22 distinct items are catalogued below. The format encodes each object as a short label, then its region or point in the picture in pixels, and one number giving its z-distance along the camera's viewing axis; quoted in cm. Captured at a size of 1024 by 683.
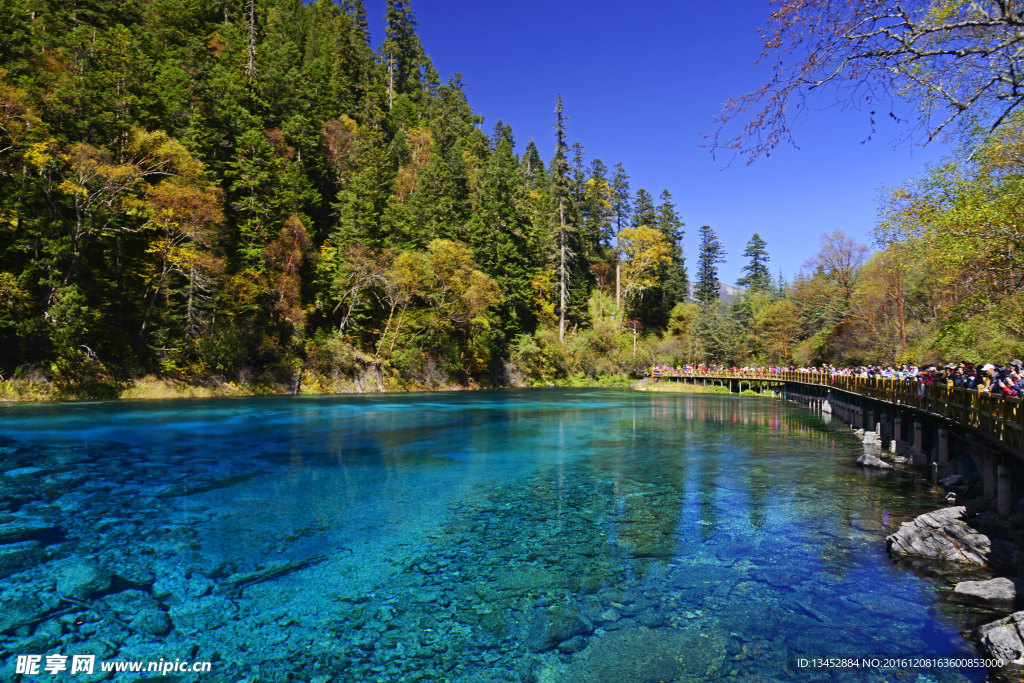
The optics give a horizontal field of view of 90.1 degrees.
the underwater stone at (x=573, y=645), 610
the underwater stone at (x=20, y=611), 641
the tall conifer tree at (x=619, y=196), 8606
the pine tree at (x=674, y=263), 8381
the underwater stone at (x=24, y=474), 1311
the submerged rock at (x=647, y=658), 561
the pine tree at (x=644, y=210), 8681
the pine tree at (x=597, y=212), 8000
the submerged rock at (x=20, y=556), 802
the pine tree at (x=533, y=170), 7769
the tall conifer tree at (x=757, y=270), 9921
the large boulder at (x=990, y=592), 710
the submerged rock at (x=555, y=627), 627
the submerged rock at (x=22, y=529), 931
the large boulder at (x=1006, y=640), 563
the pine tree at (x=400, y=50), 7912
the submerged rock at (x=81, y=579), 732
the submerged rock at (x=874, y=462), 1669
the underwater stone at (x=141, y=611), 647
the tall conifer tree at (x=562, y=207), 6425
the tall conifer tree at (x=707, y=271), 9406
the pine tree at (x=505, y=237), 5691
